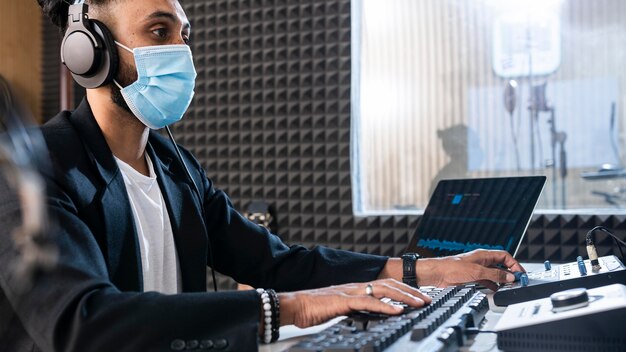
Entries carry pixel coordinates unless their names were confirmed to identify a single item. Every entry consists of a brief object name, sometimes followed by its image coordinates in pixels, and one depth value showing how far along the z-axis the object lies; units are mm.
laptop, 1310
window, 2266
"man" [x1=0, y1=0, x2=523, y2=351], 792
